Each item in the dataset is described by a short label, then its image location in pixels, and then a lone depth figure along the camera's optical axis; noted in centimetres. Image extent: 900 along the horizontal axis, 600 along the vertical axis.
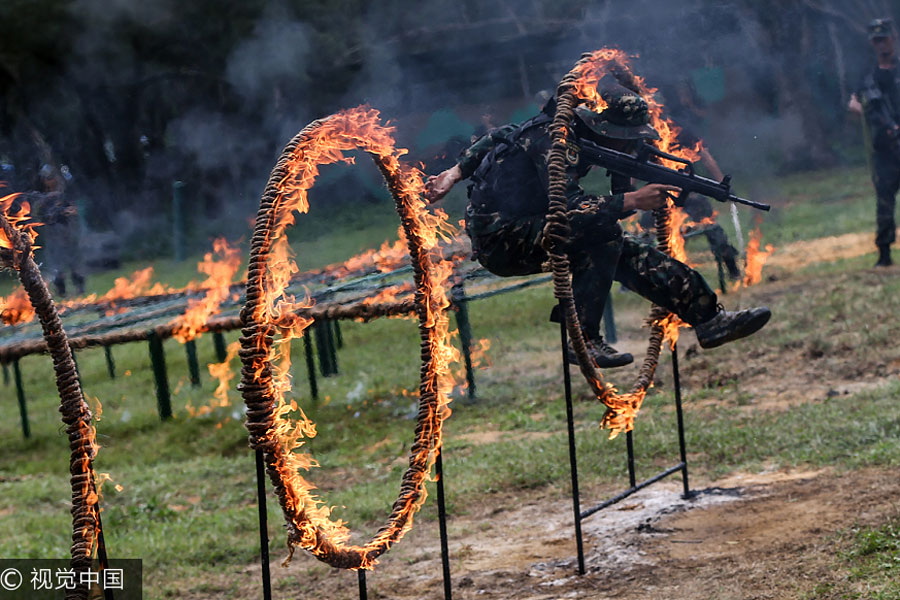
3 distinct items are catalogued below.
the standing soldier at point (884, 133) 1259
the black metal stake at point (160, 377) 983
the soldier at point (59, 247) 1653
